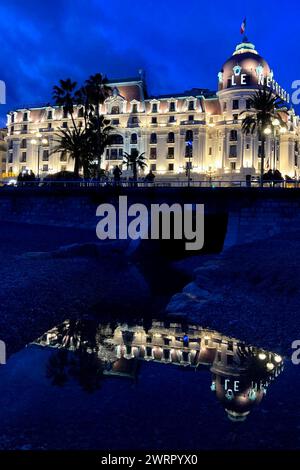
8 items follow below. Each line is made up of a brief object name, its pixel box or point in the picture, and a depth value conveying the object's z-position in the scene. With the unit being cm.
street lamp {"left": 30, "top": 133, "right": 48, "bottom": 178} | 10131
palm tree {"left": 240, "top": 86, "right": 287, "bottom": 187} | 5634
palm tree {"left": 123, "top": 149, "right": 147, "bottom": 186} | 8274
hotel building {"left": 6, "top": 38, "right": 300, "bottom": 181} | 9162
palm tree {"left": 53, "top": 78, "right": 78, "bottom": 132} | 6375
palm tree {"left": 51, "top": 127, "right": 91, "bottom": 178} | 6188
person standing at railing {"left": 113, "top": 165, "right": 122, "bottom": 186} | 6160
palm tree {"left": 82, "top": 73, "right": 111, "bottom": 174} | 6344
